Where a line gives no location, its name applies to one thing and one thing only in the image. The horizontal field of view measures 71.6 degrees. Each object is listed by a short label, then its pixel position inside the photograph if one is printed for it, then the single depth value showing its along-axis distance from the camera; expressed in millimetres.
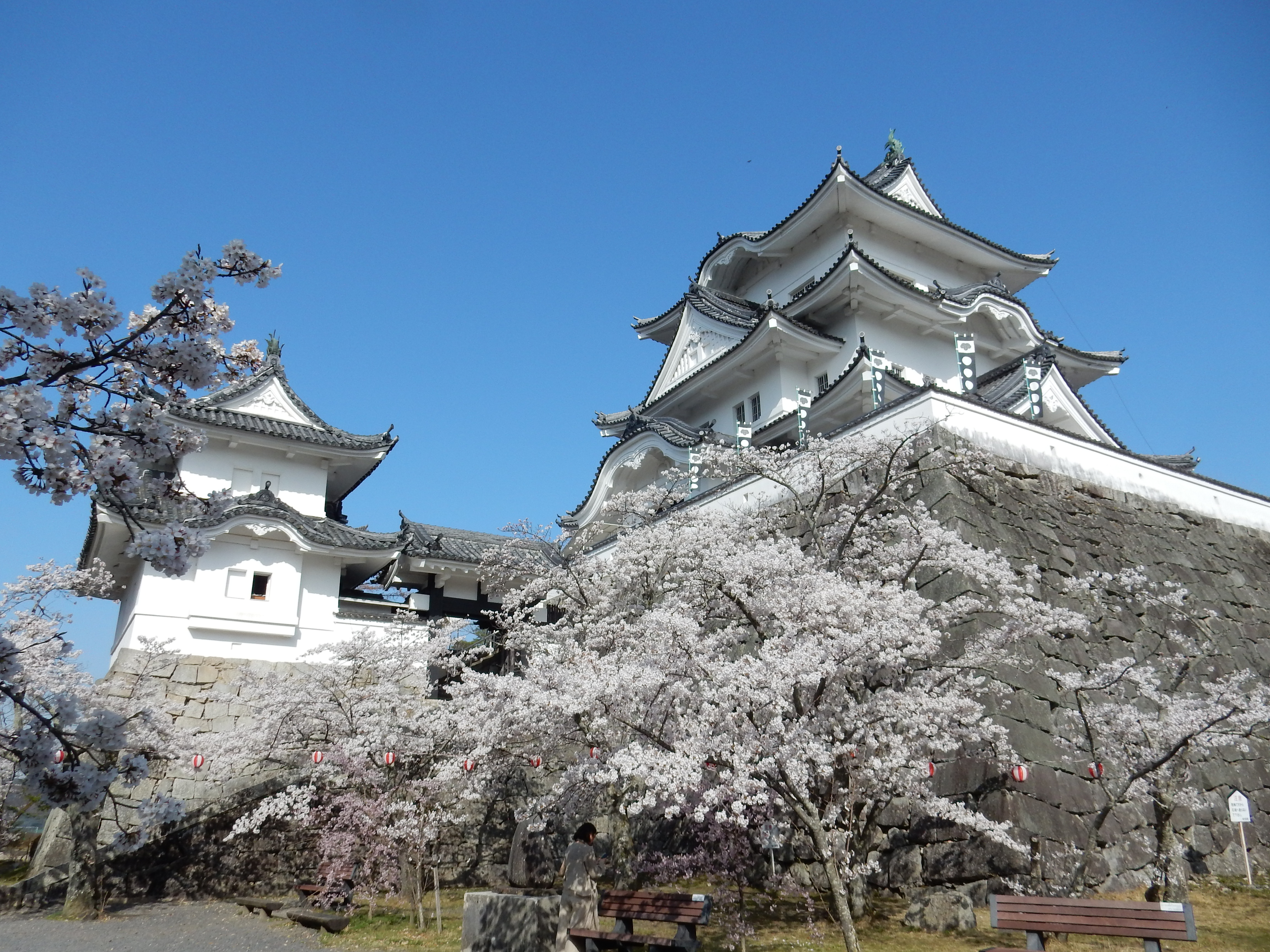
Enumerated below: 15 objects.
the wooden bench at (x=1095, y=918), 5789
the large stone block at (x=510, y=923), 7883
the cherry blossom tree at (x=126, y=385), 4738
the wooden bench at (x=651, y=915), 6742
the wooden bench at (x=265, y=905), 12289
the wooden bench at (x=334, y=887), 11656
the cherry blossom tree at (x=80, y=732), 4840
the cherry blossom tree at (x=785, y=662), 7066
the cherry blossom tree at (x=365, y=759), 11500
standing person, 7234
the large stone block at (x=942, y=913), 8555
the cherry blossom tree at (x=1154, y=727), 8359
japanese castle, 16641
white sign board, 9336
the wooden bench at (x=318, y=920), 10648
